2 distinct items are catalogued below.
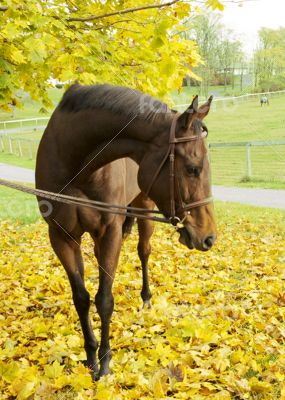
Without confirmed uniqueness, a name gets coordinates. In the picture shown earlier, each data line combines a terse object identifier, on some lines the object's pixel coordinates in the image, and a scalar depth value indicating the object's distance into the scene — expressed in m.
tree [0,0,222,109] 3.65
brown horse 2.52
